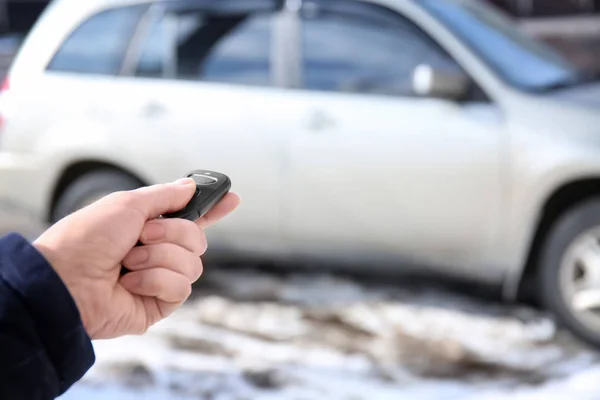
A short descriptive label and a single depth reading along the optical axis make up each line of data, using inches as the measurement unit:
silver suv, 125.2
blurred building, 439.2
